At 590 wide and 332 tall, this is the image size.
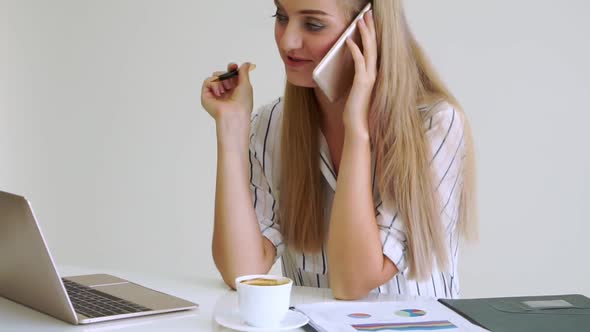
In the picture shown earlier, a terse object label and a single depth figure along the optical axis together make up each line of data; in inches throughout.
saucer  71.8
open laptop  72.2
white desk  73.3
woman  88.8
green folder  73.0
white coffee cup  71.7
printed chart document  72.6
